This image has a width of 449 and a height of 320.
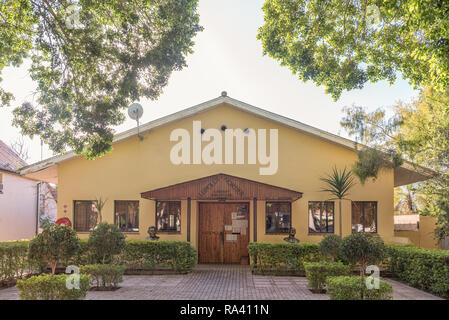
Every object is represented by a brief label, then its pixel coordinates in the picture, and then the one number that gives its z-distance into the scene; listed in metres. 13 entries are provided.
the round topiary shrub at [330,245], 11.59
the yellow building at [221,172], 15.24
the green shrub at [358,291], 8.12
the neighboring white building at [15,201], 20.42
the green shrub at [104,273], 10.57
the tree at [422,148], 13.55
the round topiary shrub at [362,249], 8.69
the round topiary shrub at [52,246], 8.73
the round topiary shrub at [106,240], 10.89
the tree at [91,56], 10.52
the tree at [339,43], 10.70
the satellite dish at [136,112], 15.35
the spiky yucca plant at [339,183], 14.38
